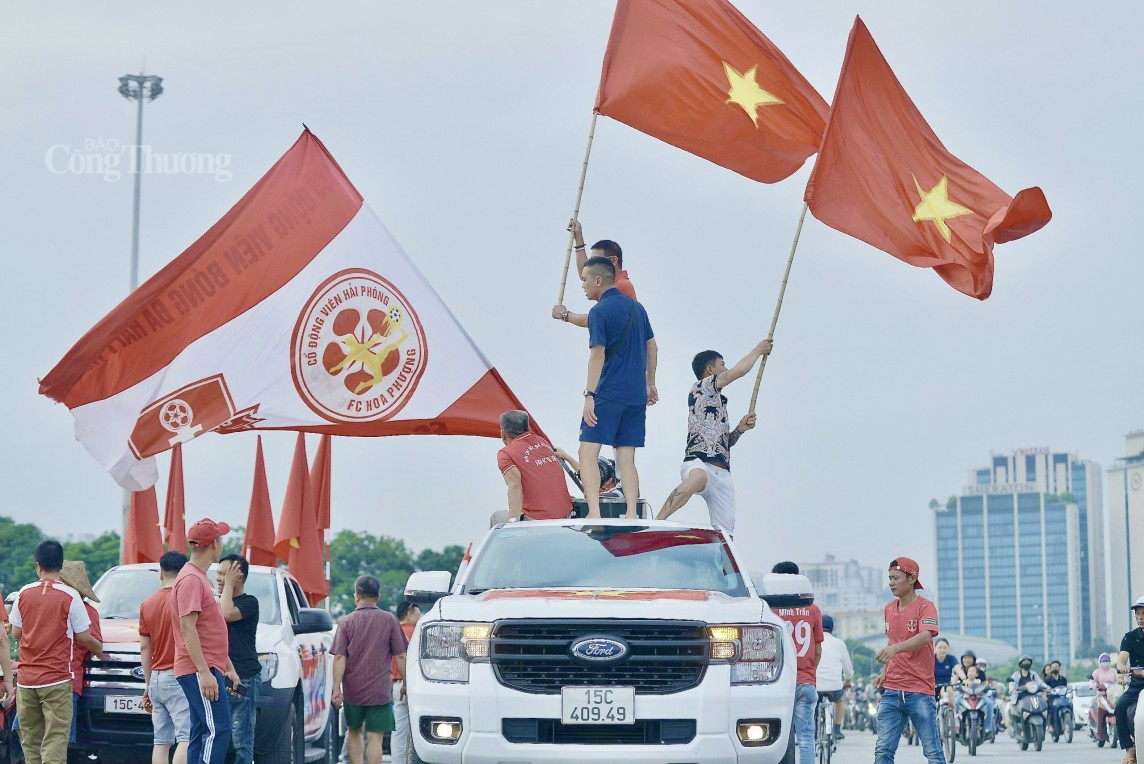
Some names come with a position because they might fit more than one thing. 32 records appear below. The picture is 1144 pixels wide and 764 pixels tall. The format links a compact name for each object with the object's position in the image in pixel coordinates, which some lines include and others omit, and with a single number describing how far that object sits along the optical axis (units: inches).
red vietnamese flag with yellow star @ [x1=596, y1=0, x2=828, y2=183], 600.4
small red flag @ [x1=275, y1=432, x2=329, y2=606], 932.0
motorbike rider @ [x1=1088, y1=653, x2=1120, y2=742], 1232.1
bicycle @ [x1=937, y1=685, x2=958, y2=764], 1021.2
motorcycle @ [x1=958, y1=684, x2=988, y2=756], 1096.2
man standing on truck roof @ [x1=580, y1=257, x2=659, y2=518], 502.3
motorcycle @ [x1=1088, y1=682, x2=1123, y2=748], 1207.6
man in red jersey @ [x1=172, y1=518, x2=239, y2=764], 436.1
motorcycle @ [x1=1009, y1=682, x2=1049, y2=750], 1205.1
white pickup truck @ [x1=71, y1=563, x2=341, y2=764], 565.3
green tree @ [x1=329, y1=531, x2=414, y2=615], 4658.0
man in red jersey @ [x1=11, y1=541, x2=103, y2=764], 520.4
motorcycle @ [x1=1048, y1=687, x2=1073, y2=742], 1363.4
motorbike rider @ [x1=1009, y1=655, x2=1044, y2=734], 1251.2
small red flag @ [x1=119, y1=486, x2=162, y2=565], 921.5
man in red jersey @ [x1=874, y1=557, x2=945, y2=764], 537.0
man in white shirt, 748.6
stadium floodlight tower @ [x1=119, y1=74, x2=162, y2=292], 1771.7
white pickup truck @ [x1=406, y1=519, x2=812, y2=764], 360.8
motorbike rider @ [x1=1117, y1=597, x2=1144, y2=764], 645.3
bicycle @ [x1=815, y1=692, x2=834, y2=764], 730.8
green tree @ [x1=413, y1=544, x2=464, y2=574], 4749.0
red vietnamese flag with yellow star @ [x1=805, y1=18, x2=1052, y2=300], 564.4
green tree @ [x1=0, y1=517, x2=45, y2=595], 3811.5
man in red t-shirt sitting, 476.1
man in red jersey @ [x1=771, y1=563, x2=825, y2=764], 586.2
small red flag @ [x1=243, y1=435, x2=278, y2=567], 982.4
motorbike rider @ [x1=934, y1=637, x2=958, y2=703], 926.4
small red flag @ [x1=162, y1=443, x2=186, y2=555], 1036.5
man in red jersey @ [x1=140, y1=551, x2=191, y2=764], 452.4
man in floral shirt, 542.9
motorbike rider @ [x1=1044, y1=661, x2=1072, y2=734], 1358.3
